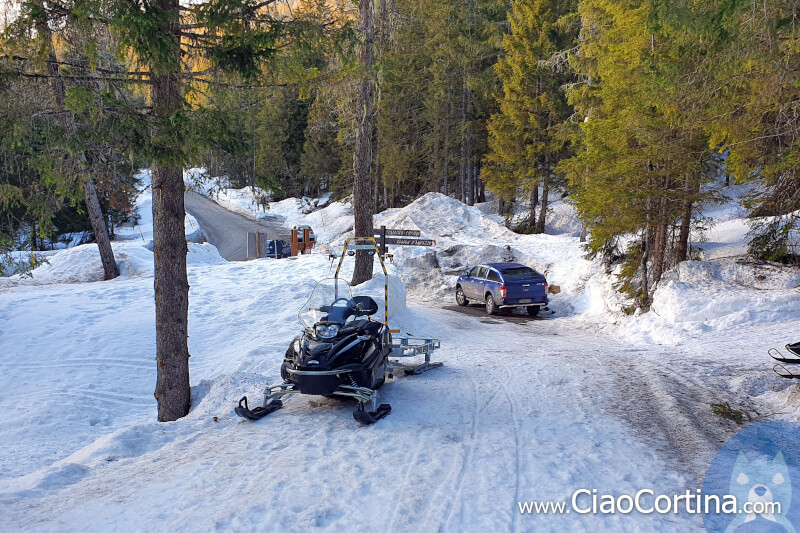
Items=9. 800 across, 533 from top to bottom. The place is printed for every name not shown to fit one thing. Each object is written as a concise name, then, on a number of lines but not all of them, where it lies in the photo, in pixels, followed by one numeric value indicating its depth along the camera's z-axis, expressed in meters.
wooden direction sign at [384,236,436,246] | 12.58
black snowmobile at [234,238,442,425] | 6.86
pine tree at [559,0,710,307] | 12.63
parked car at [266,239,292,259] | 34.98
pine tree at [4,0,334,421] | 6.92
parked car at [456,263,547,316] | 18.00
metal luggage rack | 9.54
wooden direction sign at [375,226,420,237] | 12.93
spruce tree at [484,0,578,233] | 30.22
